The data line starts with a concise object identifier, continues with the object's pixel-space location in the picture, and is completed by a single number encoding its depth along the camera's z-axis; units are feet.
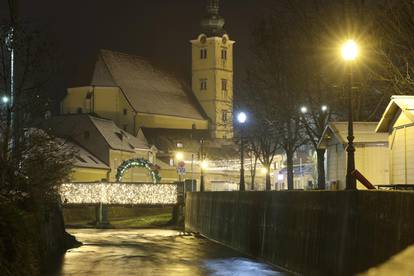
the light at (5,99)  92.70
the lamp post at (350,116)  75.46
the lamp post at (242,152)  146.92
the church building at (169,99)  449.06
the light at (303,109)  156.17
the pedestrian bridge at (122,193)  222.28
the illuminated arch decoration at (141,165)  261.85
